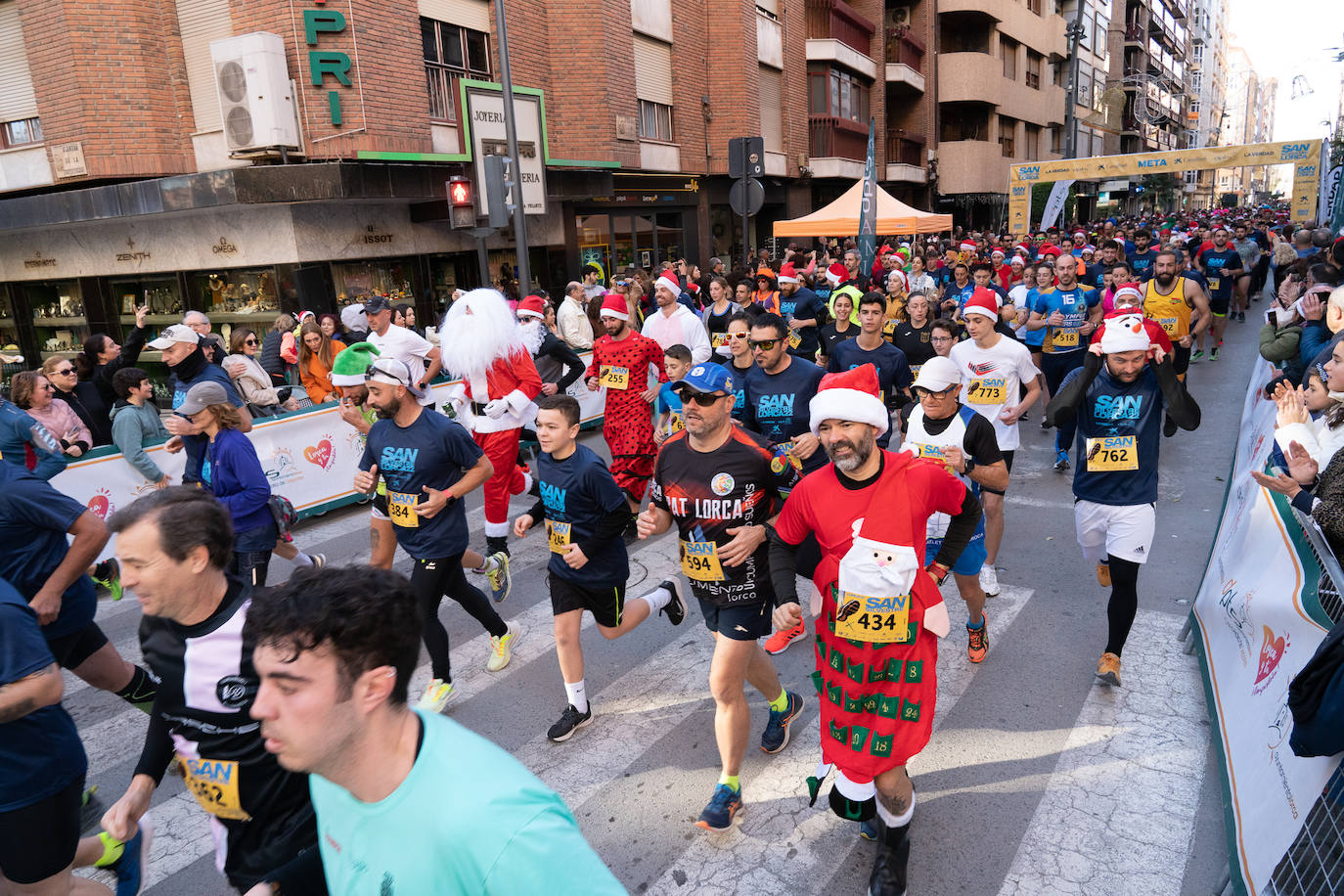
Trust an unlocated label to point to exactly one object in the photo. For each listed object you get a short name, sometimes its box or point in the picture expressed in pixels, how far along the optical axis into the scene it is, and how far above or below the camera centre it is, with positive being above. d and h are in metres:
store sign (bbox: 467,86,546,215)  14.21 +2.36
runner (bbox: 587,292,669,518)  7.46 -1.09
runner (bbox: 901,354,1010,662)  4.47 -1.06
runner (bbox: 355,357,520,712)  4.68 -1.10
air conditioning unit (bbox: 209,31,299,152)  12.91 +2.95
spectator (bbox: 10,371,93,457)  6.63 -0.90
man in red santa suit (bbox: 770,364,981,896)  3.16 -1.33
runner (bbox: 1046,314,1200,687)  4.68 -1.18
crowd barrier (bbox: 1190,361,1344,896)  2.69 -1.86
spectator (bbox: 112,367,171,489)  6.86 -1.01
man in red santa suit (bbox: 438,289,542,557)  6.73 -0.82
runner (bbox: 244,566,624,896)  1.44 -0.88
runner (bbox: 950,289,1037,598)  6.46 -0.98
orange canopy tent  17.66 +0.65
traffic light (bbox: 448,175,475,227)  10.54 +0.90
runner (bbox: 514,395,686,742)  4.42 -1.40
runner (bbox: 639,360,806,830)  3.82 -1.21
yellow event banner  24.31 +1.98
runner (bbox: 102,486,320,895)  2.51 -1.17
